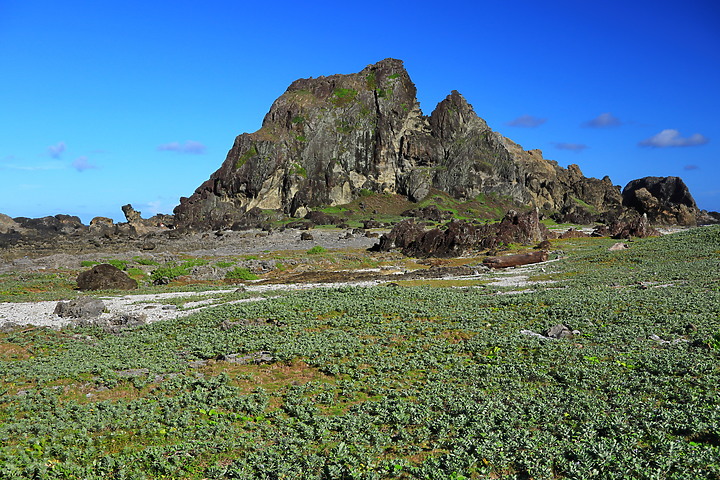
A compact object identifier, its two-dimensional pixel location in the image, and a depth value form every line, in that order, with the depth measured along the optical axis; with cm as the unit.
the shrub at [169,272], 4969
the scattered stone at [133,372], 1720
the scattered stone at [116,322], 2538
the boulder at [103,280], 4175
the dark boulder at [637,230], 7775
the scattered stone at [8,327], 2402
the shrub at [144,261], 5978
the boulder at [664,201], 13725
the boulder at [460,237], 7031
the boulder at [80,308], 2755
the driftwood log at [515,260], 5375
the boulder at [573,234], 8981
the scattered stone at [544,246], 6704
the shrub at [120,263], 5351
